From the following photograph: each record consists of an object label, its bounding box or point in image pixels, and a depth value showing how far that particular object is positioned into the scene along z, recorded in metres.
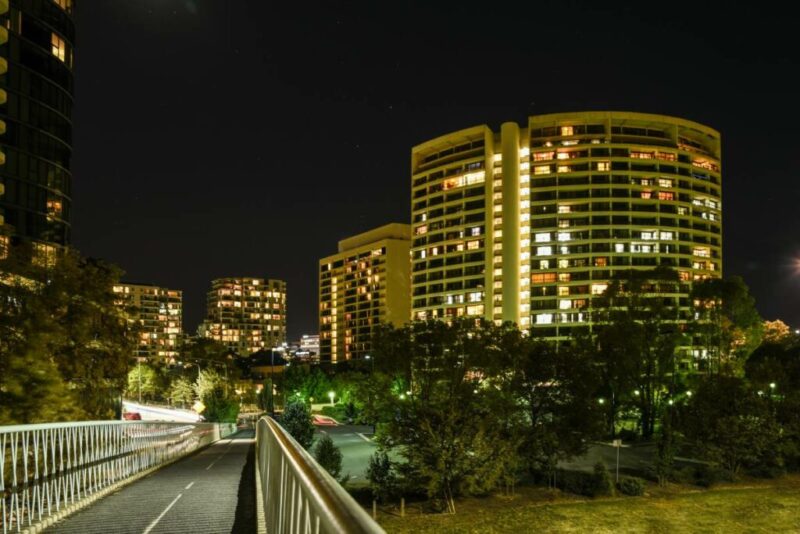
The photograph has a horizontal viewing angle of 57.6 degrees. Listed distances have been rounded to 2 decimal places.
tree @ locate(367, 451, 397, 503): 35.69
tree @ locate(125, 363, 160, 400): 102.74
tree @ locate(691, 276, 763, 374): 57.31
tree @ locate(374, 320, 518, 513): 35.47
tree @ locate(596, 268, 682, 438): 55.78
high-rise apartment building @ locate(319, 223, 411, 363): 170.38
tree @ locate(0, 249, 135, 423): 19.27
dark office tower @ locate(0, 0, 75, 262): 60.47
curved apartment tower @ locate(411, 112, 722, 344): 113.19
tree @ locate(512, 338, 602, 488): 42.12
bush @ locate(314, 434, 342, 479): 34.53
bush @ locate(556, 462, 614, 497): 39.91
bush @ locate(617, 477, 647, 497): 40.31
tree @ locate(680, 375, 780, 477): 44.56
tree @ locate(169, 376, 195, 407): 96.69
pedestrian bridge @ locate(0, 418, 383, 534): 3.56
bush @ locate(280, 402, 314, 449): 37.72
